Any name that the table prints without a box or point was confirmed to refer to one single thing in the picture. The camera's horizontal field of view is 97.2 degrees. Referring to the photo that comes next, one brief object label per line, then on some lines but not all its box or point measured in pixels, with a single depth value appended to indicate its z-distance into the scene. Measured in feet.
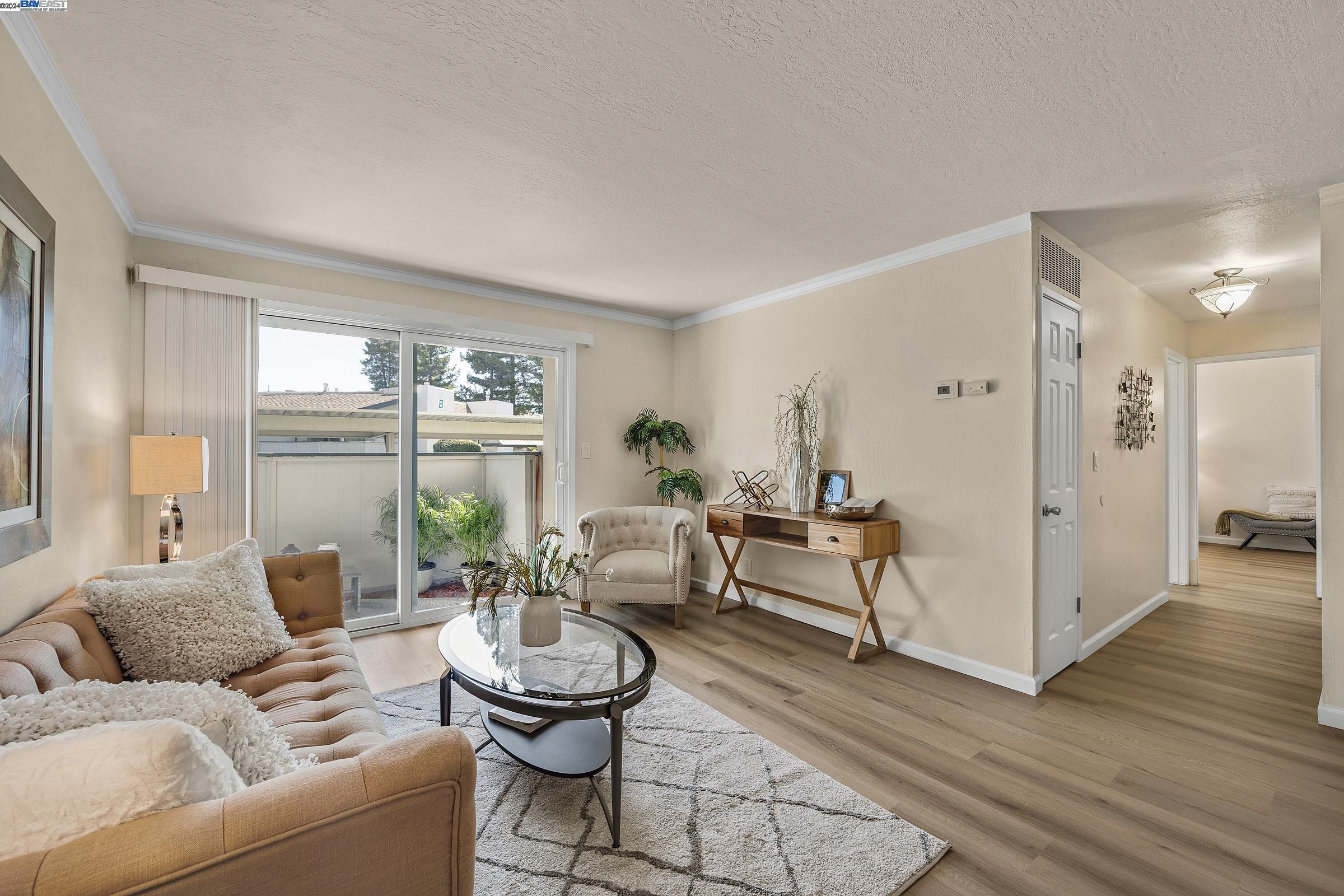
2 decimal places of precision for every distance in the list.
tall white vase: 13.15
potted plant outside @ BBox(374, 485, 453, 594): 13.53
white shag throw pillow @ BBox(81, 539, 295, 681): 6.03
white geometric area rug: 5.65
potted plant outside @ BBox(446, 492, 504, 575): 13.98
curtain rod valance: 10.34
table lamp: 8.73
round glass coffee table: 6.27
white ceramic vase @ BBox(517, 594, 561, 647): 7.91
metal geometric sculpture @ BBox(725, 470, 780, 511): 14.61
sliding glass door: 12.03
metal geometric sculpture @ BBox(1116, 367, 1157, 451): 13.05
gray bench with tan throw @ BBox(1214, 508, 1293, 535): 22.88
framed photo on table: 12.97
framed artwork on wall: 5.20
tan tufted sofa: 2.58
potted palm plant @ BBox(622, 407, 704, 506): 16.16
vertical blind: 10.26
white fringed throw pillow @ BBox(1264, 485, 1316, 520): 22.36
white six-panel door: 10.21
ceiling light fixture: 12.14
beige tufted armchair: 13.38
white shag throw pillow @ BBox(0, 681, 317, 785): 3.44
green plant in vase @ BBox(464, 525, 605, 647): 7.91
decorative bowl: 11.72
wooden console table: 11.23
